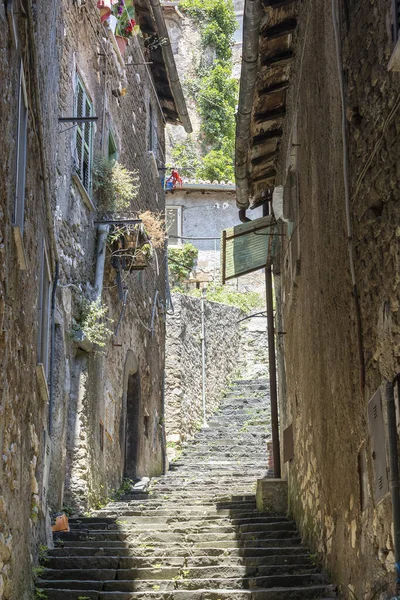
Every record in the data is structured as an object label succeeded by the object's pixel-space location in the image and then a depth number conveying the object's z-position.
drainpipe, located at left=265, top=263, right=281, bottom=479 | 12.41
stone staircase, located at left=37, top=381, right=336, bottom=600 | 7.38
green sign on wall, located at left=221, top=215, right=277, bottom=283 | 12.10
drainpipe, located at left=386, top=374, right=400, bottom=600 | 4.66
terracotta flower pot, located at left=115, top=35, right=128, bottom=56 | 15.48
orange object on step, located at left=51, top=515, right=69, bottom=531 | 9.60
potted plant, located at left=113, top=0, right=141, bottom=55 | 15.26
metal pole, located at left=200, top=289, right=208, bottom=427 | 22.33
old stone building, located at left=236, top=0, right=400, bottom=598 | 5.02
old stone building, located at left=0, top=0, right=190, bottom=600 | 6.11
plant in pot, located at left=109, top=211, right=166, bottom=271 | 13.24
